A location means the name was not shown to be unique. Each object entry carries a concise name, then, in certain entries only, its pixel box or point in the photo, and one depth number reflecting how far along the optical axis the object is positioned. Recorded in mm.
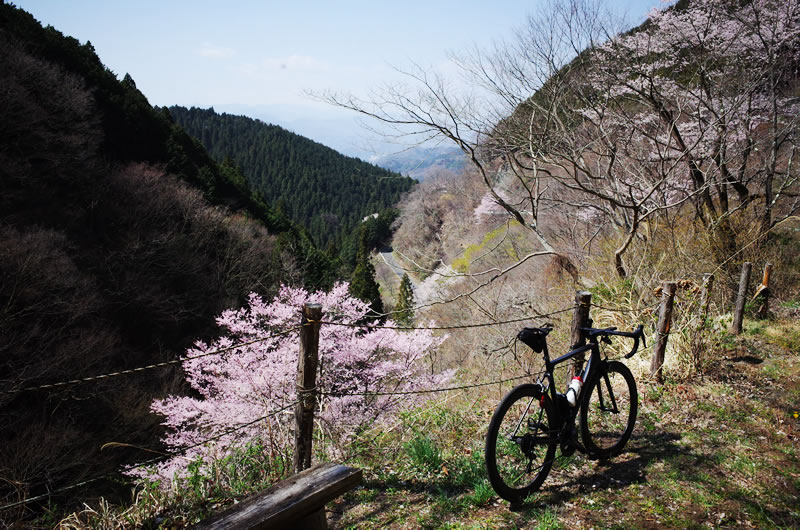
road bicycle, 2682
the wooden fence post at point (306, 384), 3064
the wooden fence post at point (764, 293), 6492
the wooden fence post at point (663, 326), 4508
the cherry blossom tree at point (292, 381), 6309
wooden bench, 1791
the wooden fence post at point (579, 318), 3393
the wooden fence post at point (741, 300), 5988
